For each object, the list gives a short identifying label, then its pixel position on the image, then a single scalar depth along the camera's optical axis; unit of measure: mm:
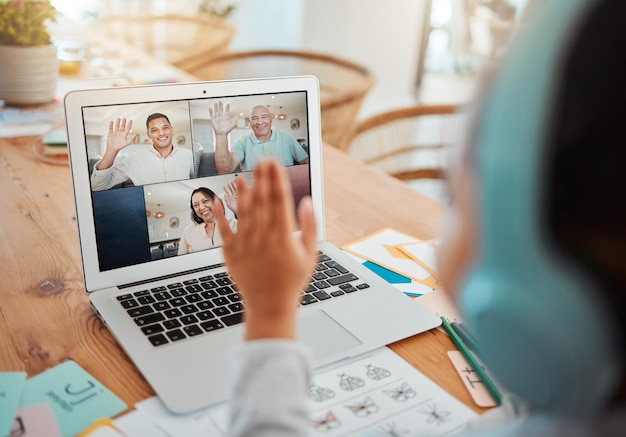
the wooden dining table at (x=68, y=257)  714
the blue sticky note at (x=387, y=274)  932
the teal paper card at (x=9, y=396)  607
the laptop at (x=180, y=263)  741
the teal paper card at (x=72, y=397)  623
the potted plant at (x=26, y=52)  1465
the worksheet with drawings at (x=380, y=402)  643
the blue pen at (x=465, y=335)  769
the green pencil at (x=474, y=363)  695
